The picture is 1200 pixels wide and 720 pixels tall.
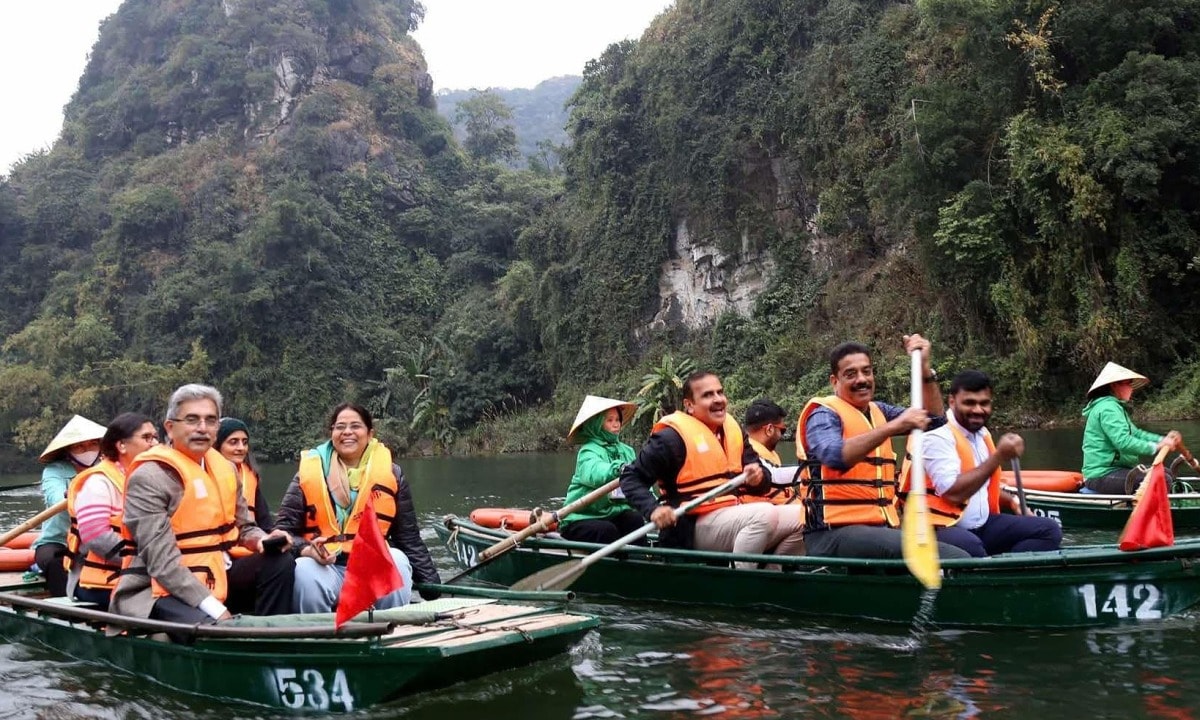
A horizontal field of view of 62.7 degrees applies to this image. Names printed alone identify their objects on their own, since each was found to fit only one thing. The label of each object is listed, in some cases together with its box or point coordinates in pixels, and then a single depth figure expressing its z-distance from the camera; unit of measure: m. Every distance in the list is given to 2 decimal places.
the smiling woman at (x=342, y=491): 4.75
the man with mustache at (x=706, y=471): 5.38
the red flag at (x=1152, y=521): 4.25
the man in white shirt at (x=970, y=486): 4.59
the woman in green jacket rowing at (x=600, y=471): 6.23
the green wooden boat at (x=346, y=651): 3.74
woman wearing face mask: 5.75
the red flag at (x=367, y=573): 3.55
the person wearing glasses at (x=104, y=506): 4.81
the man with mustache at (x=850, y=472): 4.50
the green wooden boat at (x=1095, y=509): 7.31
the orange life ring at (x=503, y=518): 7.67
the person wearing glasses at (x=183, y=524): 3.95
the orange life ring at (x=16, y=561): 6.93
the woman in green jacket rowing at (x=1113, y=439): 7.02
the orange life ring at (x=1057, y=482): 8.17
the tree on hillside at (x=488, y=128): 46.69
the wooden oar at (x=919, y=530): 4.11
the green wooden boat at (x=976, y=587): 4.39
